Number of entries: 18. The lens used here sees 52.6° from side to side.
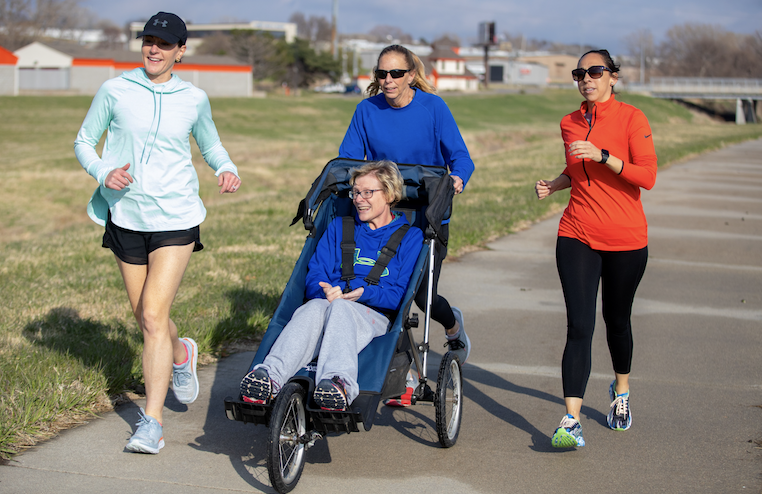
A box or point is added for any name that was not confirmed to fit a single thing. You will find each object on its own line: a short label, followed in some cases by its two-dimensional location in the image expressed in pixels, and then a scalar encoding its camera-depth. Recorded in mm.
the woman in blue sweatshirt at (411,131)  4871
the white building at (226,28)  130625
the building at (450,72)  95600
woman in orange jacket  4281
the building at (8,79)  53750
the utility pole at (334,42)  88362
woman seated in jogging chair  3711
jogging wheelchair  3598
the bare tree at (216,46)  84088
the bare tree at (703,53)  121312
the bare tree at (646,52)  139625
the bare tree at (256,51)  80375
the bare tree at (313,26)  170250
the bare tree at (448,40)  145250
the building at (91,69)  62719
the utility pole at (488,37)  100312
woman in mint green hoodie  4039
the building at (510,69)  121812
